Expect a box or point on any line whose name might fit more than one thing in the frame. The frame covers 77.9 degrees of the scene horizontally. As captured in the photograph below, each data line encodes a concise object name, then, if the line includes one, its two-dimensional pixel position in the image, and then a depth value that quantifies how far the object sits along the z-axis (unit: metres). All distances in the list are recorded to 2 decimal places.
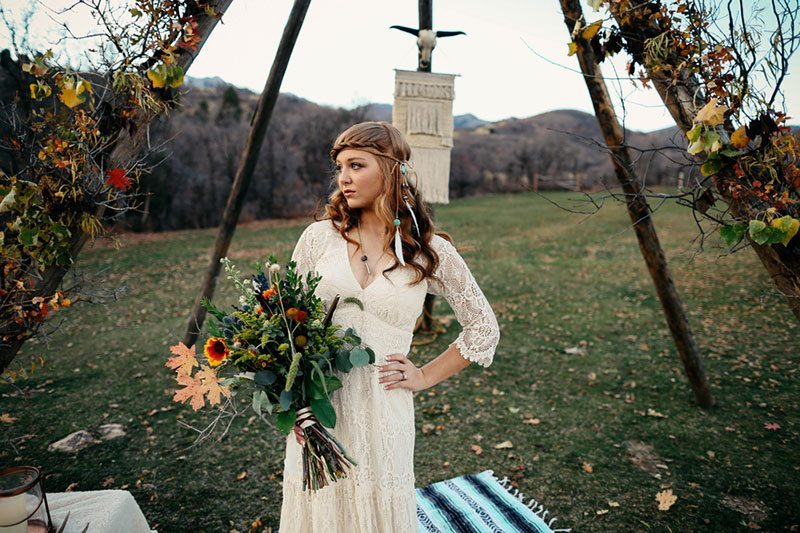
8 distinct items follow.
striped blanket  3.34
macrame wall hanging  6.04
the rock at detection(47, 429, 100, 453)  4.16
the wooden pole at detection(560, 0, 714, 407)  4.11
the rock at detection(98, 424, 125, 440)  4.39
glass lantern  1.76
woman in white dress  2.11
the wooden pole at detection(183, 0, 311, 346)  4.65
